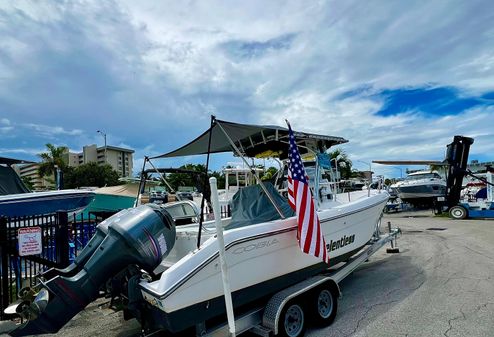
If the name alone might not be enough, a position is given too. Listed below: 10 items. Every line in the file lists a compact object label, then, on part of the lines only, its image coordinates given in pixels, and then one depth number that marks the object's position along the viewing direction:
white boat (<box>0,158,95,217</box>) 8.41
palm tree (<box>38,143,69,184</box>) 53.59
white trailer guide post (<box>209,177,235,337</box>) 2.90
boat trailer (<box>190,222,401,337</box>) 3.87
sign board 5.21
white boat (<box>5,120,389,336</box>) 3.38
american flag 3.96
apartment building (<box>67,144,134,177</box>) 104.19
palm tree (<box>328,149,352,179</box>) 31.25
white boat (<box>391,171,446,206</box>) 23.62
